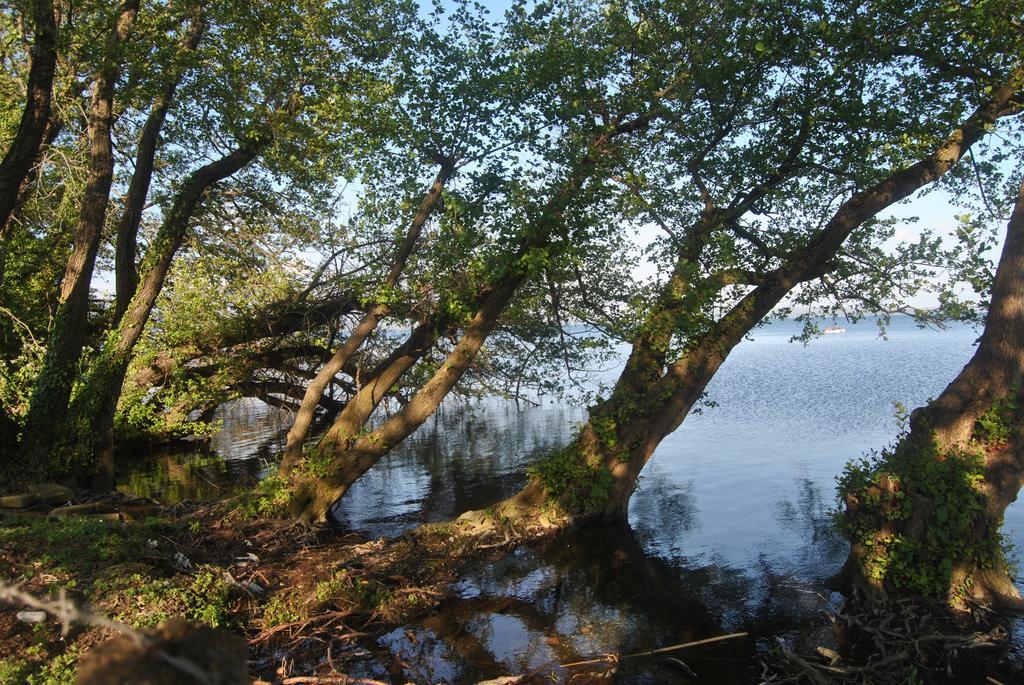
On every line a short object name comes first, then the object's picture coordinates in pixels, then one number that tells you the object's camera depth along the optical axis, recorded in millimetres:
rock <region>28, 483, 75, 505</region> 11875
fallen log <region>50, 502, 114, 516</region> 10953
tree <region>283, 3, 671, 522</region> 12273
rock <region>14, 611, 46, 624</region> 5731
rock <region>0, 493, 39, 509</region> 11112
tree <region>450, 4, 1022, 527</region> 11336
